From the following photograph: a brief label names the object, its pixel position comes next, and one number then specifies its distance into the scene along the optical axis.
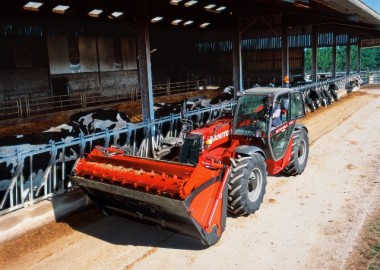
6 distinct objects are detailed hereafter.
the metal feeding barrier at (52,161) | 6.23
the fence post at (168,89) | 24.55
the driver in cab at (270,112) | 6.69
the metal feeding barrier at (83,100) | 17.41
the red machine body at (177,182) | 4.79
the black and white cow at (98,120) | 9.51
